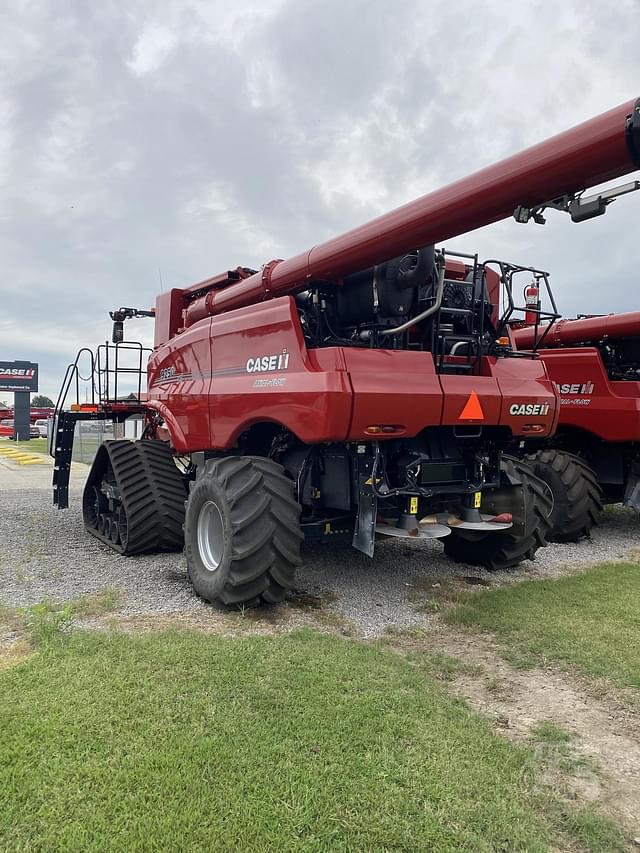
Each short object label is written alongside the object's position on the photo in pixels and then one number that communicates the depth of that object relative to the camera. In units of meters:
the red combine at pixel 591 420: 7.80
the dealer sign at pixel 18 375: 45.56
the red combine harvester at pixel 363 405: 4.41
